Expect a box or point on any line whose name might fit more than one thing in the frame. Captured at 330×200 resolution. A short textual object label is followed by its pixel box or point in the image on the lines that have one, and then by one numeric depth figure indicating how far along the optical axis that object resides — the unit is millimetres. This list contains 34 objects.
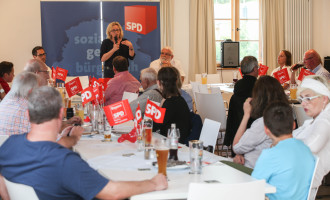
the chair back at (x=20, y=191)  2182
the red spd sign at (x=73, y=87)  5508
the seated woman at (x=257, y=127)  3596
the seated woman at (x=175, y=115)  4383
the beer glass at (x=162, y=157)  2605
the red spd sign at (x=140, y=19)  8297
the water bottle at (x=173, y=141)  3021
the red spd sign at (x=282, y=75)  7125
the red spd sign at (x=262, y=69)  8195
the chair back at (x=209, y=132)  3893
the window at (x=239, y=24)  11617
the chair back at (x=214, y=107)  6312
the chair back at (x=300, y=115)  4994
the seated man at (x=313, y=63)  7359
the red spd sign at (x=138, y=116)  3682
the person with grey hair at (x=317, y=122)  3131
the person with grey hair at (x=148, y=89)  5016
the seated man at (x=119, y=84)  6270
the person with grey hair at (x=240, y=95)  5191
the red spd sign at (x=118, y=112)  3793
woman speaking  7559
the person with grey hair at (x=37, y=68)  5195
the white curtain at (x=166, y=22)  10750
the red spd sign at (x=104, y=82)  6320
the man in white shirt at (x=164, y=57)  8312
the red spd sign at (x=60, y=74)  6414
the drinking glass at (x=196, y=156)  2754
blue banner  8211
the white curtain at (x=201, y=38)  11047
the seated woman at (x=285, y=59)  8592
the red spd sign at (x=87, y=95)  4656
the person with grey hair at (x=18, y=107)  3740
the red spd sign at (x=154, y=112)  3660
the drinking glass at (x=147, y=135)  3346
